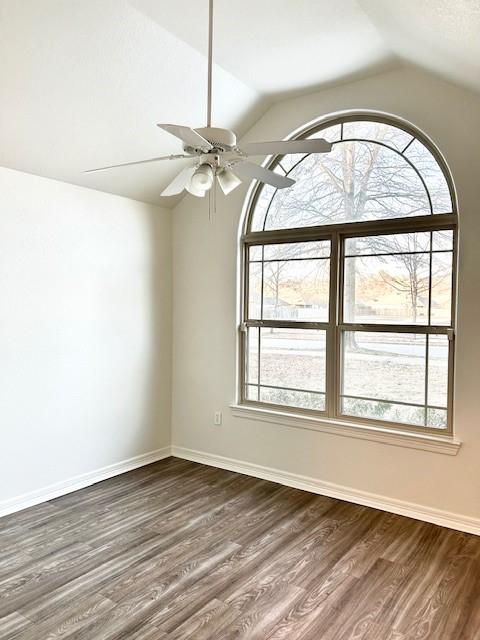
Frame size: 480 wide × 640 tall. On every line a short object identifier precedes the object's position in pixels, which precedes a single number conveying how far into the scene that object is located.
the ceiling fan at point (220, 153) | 1.98
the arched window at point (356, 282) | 3.37
